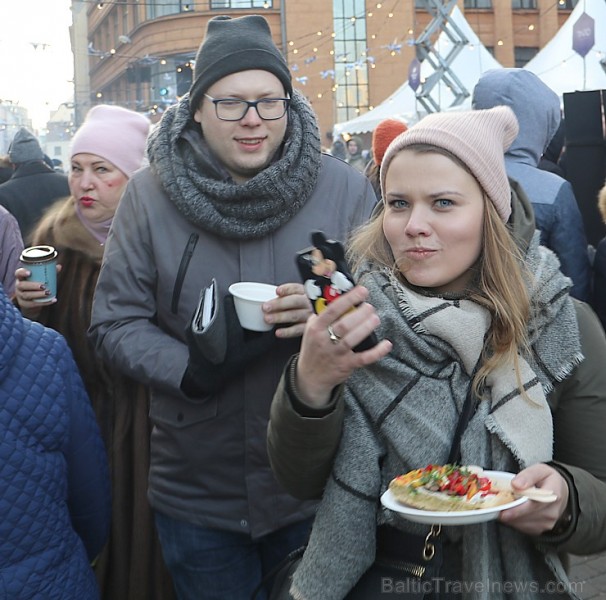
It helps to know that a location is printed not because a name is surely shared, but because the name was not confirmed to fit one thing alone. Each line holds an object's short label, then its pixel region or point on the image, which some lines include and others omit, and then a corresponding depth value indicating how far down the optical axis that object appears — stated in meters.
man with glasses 2.56
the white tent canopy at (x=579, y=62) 13.43
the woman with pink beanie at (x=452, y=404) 1.68
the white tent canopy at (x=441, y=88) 15.74
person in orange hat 5.02
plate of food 1.49
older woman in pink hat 3.15
